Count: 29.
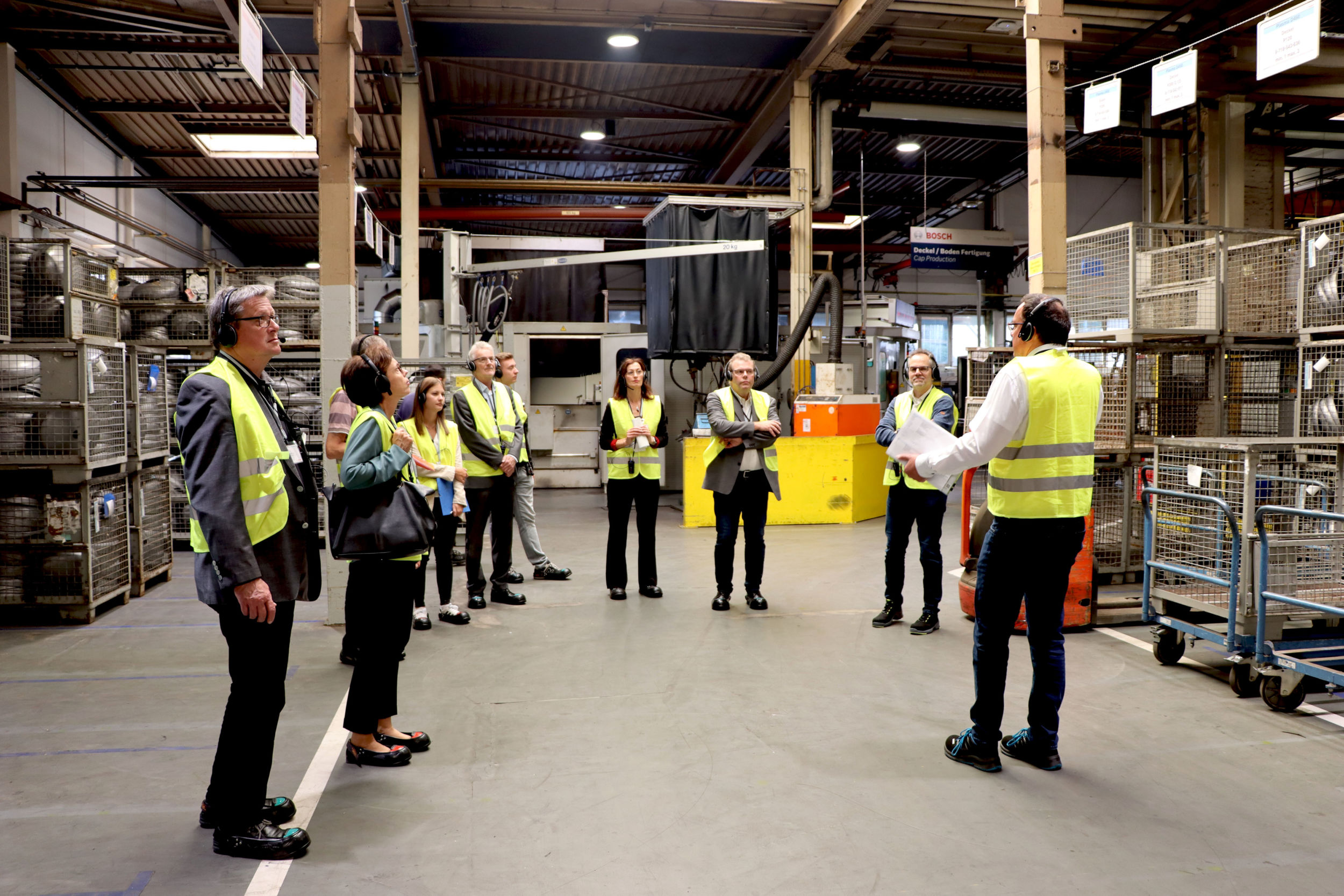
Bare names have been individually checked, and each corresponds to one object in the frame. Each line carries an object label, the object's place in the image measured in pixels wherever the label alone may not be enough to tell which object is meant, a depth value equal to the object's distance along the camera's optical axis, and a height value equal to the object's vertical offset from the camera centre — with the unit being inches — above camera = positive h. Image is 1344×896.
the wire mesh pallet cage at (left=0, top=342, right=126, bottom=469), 236.7 +2.4
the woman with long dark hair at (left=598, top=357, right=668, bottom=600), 255.4 -14.5
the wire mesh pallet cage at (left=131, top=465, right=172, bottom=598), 276.8 -37.6
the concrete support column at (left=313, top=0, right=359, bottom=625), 224.7 +59.5
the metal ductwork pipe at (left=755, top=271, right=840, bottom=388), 426.3 +41.1
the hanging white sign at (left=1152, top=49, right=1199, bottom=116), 229.8 +85.7
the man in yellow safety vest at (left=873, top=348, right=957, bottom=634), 226.4 -26.9
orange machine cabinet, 422.9 -4.2
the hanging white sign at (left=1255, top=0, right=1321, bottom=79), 200.1 +85.5
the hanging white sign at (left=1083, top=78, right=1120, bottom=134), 241.3 +83.3
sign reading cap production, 560.4 +102.7
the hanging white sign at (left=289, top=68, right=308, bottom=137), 221.1 +78.6
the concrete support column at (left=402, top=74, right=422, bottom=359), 403.9 +104.5
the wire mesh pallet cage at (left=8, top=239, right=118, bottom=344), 246.2 +34.8
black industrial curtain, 430.6 +57.1
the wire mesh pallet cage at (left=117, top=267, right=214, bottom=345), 344.2 +41.3
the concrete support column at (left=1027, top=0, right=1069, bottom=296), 222.8 +62.4
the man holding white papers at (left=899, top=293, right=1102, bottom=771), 135.0 -14.9
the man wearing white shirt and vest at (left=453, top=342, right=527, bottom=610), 246.2 -10.5
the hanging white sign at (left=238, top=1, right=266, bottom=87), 193.0 +83.5
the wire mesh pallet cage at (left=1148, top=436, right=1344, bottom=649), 179.6 -23.0
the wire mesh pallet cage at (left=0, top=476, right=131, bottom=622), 239.1 -36.4
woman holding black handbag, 135.7 -30.2
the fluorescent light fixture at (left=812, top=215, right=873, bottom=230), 573.9 +123.0
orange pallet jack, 227.5 -48.5
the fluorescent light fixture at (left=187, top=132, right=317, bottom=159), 525.0 +164.8
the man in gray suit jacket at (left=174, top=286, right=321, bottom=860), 105.8 -15.4
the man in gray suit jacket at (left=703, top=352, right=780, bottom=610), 242.7 -16.1
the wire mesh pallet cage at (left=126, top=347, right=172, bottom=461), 272.5 +3.3
